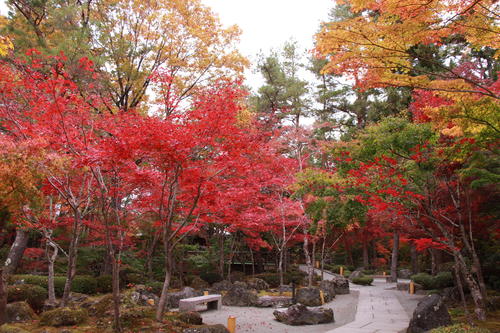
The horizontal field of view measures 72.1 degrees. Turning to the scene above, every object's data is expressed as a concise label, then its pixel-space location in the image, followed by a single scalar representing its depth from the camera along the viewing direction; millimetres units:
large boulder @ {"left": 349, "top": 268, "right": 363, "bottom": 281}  24281
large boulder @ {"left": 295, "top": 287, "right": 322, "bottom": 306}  13023
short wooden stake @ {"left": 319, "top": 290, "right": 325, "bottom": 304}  13384
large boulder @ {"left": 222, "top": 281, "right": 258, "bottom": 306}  13219
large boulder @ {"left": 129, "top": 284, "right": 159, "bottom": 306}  9461
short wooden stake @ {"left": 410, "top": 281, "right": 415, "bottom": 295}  16312
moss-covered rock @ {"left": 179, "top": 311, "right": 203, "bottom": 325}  8024
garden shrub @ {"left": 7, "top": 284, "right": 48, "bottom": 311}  9234
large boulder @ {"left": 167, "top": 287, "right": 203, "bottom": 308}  12898
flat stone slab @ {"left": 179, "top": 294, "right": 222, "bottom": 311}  11301
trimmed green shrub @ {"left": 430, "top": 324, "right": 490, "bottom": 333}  5889
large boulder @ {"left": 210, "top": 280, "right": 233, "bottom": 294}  16353
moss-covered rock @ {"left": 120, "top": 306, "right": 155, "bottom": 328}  6801
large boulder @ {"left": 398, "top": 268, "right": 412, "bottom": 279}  25525
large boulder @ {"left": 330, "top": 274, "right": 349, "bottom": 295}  16938
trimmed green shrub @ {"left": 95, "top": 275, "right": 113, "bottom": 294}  14844
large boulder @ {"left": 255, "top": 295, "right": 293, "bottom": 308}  12970
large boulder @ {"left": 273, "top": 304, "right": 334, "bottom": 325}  9586
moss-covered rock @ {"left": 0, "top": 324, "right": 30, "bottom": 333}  5850
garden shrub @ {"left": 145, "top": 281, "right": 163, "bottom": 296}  15516
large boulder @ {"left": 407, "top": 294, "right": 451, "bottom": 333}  7383
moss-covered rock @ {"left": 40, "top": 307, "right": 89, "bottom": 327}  6950
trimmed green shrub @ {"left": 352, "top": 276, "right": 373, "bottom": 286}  21691
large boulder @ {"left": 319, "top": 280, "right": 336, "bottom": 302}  14282
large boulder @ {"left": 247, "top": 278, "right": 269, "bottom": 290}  17422
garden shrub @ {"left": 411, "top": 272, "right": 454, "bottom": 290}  14398
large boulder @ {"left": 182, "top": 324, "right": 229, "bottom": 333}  6652
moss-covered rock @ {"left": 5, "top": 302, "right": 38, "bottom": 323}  7449
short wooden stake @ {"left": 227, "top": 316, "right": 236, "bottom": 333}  8219
